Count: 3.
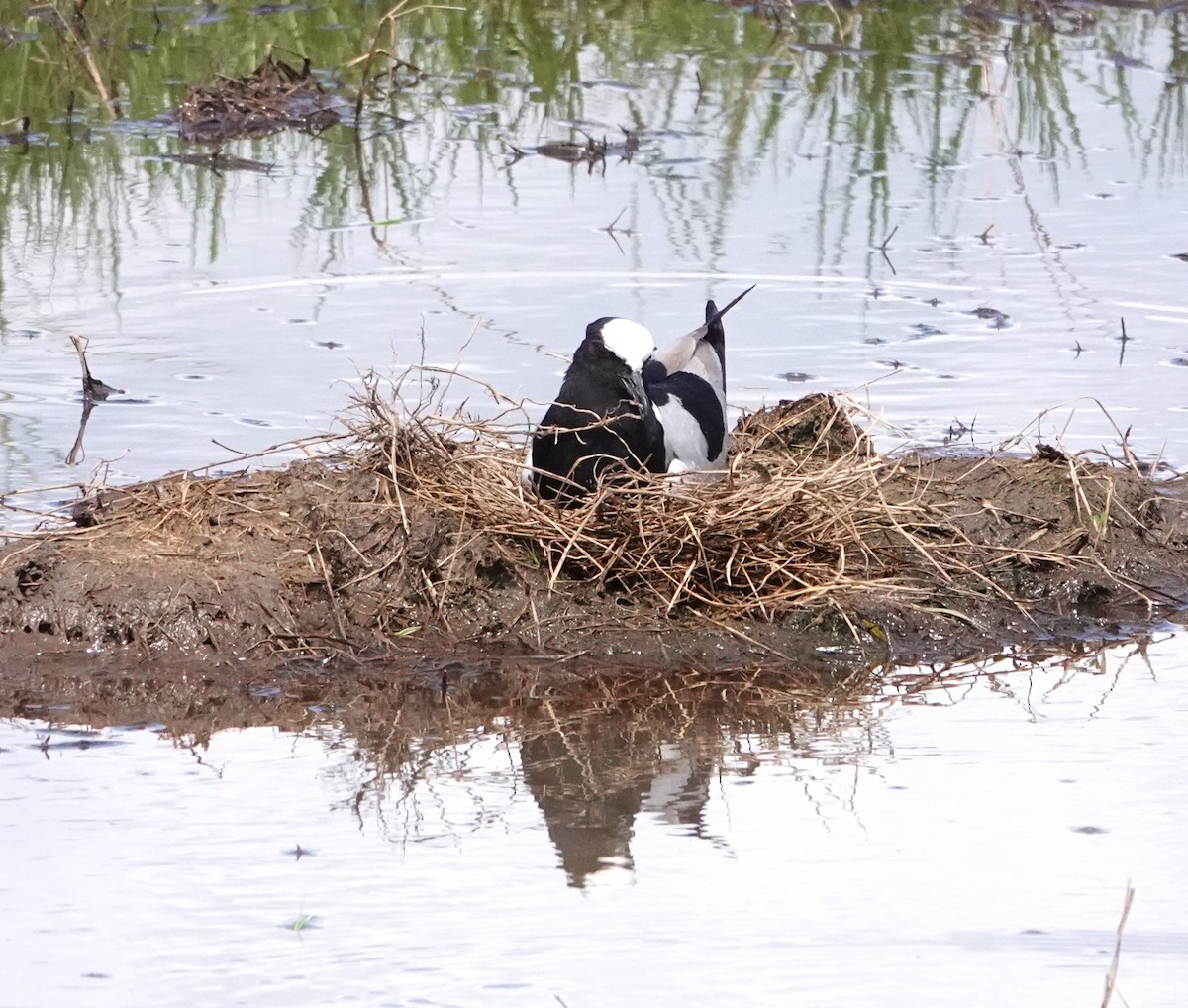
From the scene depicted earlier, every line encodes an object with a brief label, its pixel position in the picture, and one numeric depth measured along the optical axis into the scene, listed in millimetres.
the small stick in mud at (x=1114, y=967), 5973
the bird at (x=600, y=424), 10953
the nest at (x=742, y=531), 10820
